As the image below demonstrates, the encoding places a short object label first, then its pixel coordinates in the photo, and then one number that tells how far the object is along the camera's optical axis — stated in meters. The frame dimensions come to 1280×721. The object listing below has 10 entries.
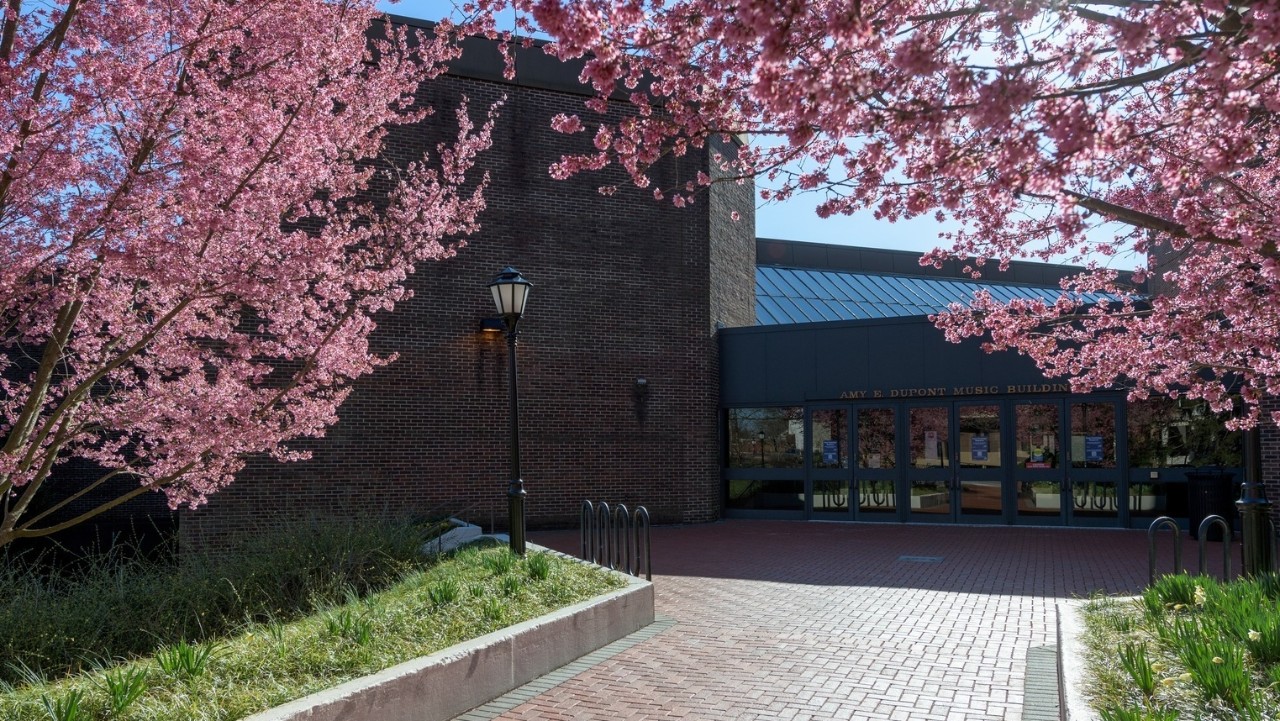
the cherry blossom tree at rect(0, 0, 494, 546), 5.64
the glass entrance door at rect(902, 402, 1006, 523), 17.45
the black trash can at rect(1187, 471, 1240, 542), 14.64
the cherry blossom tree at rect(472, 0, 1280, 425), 3.40
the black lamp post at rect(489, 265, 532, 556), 9.62
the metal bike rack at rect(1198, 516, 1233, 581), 7.54
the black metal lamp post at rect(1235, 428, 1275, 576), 7.84
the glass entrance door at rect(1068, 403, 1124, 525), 16.47
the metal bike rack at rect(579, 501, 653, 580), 9.07
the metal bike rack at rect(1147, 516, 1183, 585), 7.45
